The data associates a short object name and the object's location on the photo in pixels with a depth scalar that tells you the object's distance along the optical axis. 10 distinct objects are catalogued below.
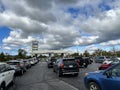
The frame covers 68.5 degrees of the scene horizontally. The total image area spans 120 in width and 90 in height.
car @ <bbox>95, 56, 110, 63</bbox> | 21.32
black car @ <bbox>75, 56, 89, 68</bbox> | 14.25
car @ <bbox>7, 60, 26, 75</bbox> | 8.76
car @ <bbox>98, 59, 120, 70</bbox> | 9.55
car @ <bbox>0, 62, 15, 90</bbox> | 4.05
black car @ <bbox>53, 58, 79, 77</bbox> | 7.89
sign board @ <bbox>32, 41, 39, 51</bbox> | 54.88
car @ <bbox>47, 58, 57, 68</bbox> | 15.06
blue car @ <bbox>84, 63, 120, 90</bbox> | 3.01
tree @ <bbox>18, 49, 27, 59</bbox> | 37.65
